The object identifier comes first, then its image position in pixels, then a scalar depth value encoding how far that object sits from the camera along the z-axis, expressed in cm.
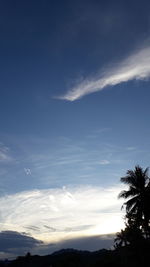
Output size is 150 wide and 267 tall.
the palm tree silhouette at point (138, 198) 4297
